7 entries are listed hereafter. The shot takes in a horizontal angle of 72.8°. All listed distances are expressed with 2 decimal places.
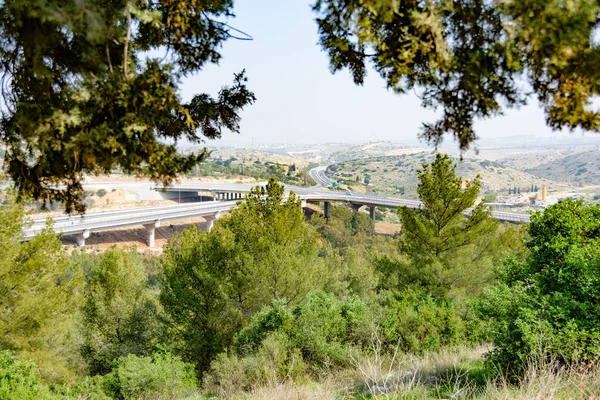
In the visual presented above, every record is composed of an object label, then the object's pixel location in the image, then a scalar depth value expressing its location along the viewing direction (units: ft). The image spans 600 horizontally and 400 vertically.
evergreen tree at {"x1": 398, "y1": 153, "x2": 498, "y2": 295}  41.27
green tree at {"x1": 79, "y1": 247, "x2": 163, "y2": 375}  46.09
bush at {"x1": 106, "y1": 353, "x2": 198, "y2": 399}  28.84
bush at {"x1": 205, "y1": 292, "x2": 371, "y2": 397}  24.72
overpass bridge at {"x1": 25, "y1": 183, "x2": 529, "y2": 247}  128.77
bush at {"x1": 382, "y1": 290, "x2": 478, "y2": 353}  29.68
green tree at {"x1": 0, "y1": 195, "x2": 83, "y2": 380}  31.27
